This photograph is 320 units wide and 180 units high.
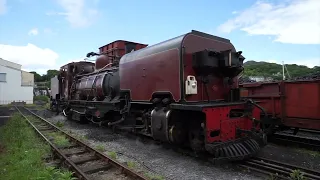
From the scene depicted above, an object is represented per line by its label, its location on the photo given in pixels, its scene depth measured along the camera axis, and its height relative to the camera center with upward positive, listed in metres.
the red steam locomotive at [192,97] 5.36 -0.09
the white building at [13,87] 38.00 +1.32
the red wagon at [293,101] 6.62 -0.26
